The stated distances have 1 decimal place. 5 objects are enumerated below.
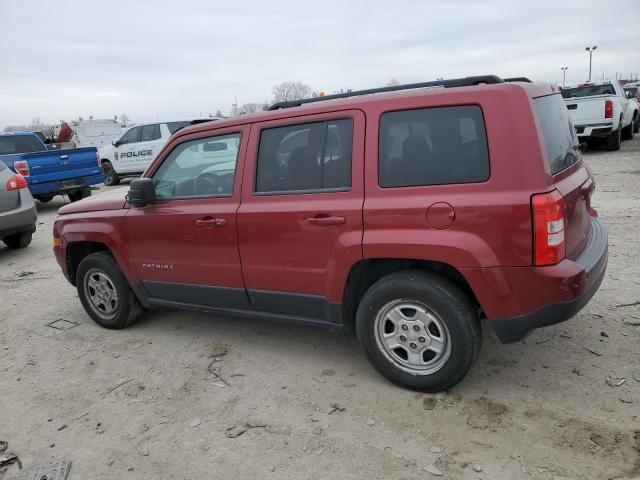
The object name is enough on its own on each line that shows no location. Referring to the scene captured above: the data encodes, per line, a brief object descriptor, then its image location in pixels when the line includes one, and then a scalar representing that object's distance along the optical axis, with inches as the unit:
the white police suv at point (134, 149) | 590.2
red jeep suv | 108.0
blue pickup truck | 418.0
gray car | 293.1
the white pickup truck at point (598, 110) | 514.0
